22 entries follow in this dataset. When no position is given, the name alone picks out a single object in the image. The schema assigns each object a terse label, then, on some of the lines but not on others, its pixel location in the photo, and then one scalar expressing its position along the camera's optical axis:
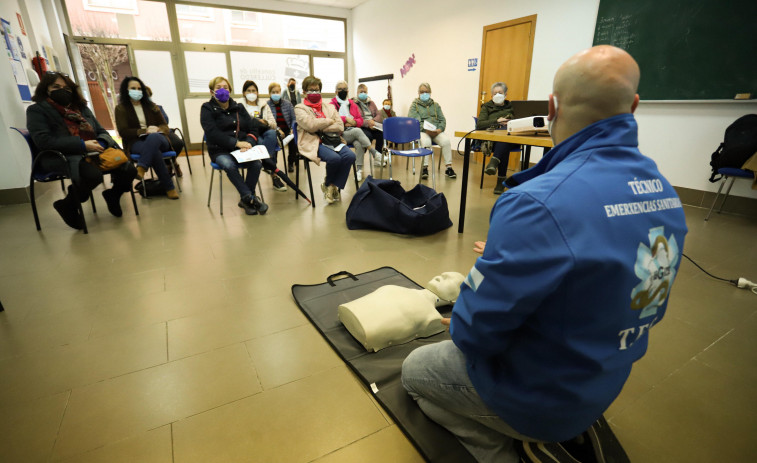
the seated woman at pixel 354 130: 4.91
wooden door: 5.27
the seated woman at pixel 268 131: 4.17
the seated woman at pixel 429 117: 5.37
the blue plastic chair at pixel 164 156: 3.99
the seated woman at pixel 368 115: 5.55
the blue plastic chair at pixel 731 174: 3.16
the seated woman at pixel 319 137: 3.77
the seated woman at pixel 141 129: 3.90
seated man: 0.70
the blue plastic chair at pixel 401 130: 4.39
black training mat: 1.17
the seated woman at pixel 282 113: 5.11
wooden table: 2.47
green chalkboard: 3.29
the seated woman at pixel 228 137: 3.49
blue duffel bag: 2.90
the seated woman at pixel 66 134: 2.95
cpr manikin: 1.56
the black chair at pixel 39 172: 2.95
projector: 2.61
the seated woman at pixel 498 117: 4.63
